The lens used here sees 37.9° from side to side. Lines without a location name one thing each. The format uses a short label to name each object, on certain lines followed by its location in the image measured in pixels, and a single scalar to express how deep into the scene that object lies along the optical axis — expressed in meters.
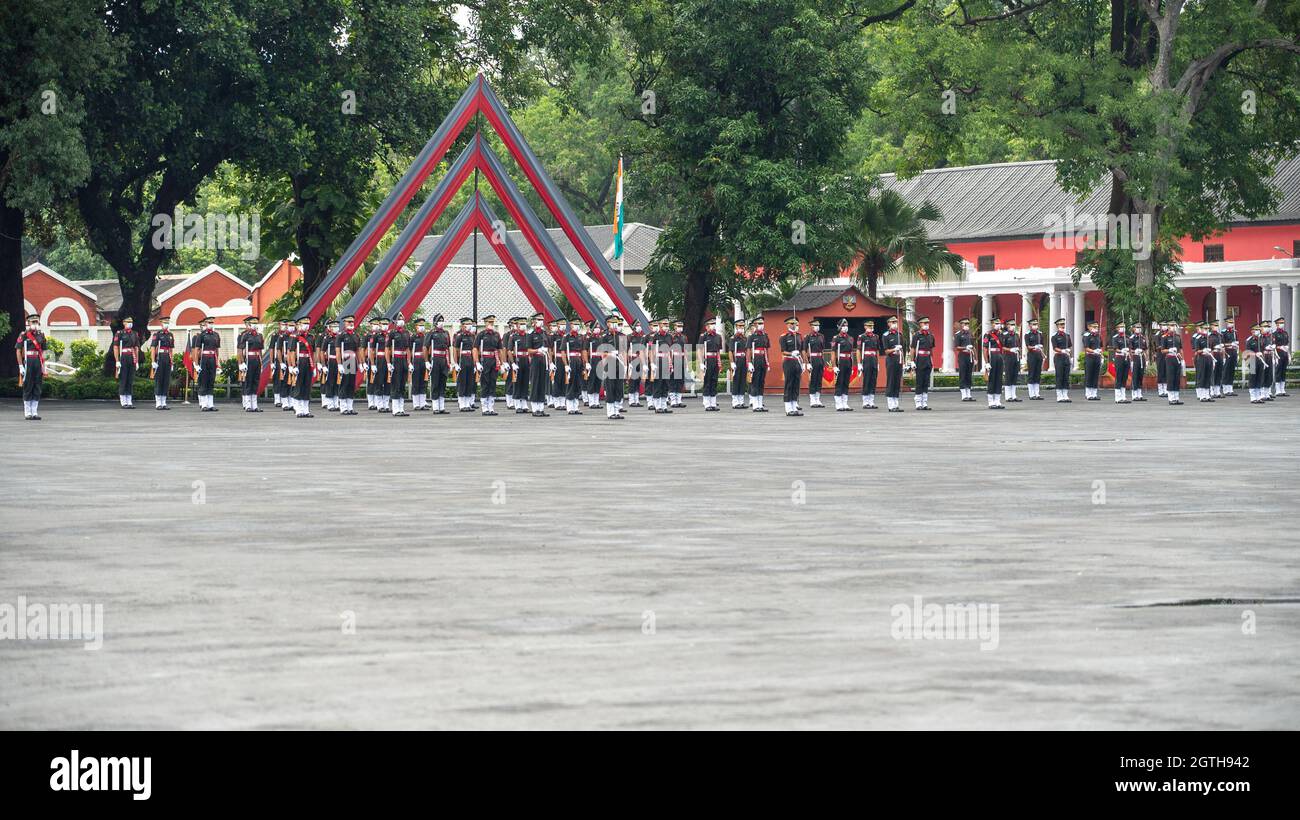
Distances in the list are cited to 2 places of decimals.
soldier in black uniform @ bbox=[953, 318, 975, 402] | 44.47
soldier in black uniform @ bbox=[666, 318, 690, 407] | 40.56
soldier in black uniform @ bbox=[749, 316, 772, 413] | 40.50
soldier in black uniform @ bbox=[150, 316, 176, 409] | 41.16
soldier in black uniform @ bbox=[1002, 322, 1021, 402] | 42.82
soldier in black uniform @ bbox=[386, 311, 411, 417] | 38.09
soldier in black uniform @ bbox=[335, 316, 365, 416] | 38.47
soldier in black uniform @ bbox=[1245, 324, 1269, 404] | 42.84
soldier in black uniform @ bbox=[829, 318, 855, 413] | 40.33
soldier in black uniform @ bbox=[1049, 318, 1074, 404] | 44.91
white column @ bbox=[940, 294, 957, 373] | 74.25
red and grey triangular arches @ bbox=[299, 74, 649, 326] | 42.34
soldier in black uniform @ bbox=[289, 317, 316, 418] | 37.34
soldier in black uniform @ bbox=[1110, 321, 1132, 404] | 43.31
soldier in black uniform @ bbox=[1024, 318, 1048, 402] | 45.66
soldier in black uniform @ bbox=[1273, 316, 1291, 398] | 45.94
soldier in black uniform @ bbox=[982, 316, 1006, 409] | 40.84
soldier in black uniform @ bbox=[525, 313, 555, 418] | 37.41
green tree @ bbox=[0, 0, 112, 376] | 40.88
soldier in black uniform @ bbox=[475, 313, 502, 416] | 38.62
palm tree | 55.09
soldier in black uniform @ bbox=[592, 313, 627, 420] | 35.38
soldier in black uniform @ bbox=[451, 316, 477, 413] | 38.97
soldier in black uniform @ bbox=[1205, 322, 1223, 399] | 45.62
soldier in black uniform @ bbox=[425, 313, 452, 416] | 39.09
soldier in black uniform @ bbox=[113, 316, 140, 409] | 41.16
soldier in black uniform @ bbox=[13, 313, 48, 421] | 35.53
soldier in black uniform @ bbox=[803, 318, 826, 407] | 40.62
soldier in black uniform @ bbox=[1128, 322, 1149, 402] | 44.28
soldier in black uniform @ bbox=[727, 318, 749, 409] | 41.47
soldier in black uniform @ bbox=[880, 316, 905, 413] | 40.66
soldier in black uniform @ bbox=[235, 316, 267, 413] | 39.59
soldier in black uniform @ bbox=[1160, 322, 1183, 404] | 43.50
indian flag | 54.11
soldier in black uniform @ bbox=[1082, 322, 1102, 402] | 44.38
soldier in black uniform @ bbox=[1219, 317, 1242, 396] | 47.00
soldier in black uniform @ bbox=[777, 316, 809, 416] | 38.44
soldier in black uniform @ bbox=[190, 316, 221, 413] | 40.38
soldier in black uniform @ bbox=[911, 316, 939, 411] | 41.22
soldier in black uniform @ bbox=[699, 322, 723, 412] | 40.84
